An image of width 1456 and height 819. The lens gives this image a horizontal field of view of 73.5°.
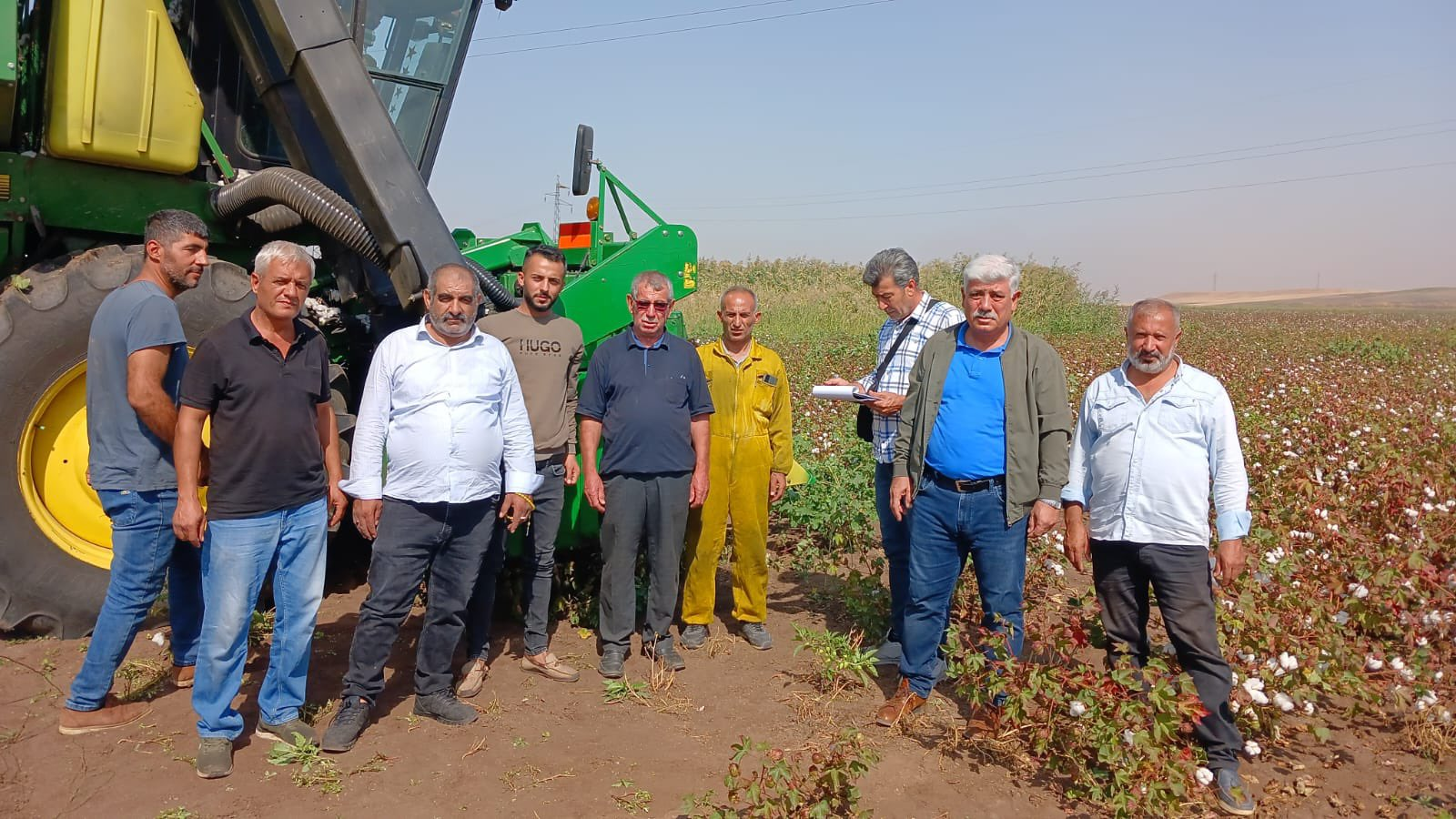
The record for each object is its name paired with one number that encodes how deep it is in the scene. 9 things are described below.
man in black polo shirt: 3.16
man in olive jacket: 3.59
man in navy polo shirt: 4.12
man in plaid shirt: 4.21
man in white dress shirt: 3.43
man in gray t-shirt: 3.28
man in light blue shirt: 3.26
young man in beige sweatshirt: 4.05
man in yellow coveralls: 4.47
